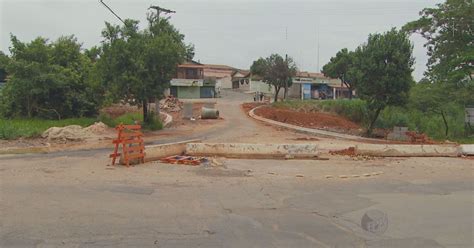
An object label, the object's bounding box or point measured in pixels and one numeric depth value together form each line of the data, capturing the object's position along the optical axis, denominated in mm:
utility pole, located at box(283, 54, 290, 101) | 52797
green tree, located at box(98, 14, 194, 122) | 25438
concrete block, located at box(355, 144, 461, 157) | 16734
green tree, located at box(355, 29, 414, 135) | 25781
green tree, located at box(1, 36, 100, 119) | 32031
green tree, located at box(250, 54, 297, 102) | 52562
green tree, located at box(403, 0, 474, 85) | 34219
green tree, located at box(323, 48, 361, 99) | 67062
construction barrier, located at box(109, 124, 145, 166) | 13188
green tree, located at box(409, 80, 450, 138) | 32281
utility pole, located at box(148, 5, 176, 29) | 29802
